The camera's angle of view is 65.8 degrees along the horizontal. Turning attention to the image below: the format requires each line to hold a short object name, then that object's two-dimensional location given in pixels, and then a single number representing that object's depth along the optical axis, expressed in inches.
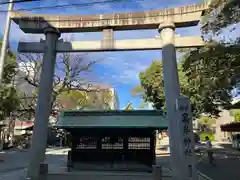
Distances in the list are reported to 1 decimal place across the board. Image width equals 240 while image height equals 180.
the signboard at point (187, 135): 244.6
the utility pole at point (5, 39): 339.7
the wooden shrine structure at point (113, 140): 396.9
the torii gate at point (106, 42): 296.4
